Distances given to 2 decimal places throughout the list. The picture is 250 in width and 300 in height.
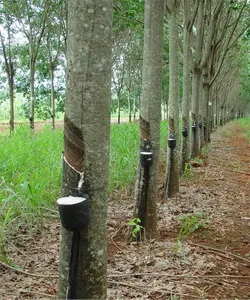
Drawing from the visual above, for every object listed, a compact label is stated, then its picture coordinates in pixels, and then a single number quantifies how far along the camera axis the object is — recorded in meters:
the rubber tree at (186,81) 7.93
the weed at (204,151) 11.00
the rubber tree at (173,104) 5.99
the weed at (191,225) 4.16
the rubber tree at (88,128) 1.99
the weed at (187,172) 7.70
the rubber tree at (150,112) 4.04
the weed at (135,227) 3.66
